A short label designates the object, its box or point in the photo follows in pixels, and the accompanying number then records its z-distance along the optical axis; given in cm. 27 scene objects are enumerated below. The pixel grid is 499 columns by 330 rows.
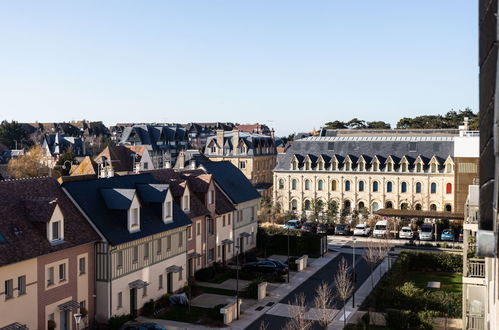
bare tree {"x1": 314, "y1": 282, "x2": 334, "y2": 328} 2966
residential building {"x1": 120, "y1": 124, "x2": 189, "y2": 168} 12144
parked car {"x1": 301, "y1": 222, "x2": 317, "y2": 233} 6550
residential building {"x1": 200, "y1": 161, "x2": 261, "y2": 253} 5081
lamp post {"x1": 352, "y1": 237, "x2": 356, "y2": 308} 3695
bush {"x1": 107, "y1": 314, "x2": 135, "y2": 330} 3066
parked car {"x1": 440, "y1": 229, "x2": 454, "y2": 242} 6113
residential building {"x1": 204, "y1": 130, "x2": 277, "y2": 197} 9600
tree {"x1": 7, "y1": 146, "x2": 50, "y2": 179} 8588
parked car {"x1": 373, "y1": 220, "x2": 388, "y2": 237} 6203
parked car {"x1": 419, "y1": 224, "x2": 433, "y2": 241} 6181
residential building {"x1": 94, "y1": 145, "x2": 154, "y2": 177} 7850
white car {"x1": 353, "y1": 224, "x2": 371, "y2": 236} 6460
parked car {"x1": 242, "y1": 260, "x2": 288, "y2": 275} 4519
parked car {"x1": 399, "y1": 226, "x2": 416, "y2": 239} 6244
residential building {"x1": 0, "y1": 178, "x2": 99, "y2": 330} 2598
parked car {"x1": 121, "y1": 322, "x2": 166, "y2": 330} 3011
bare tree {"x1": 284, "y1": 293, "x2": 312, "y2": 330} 2714
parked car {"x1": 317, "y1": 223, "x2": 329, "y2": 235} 6531
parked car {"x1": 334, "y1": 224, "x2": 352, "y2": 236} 6544
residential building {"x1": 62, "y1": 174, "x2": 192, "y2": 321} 3145
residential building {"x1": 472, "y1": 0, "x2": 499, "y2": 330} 543
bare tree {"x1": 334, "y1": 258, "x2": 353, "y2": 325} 3390
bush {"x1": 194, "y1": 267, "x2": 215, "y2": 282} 4259
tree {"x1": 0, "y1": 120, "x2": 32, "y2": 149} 13938
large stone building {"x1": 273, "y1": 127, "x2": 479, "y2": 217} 7131
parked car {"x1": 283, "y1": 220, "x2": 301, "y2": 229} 6755
